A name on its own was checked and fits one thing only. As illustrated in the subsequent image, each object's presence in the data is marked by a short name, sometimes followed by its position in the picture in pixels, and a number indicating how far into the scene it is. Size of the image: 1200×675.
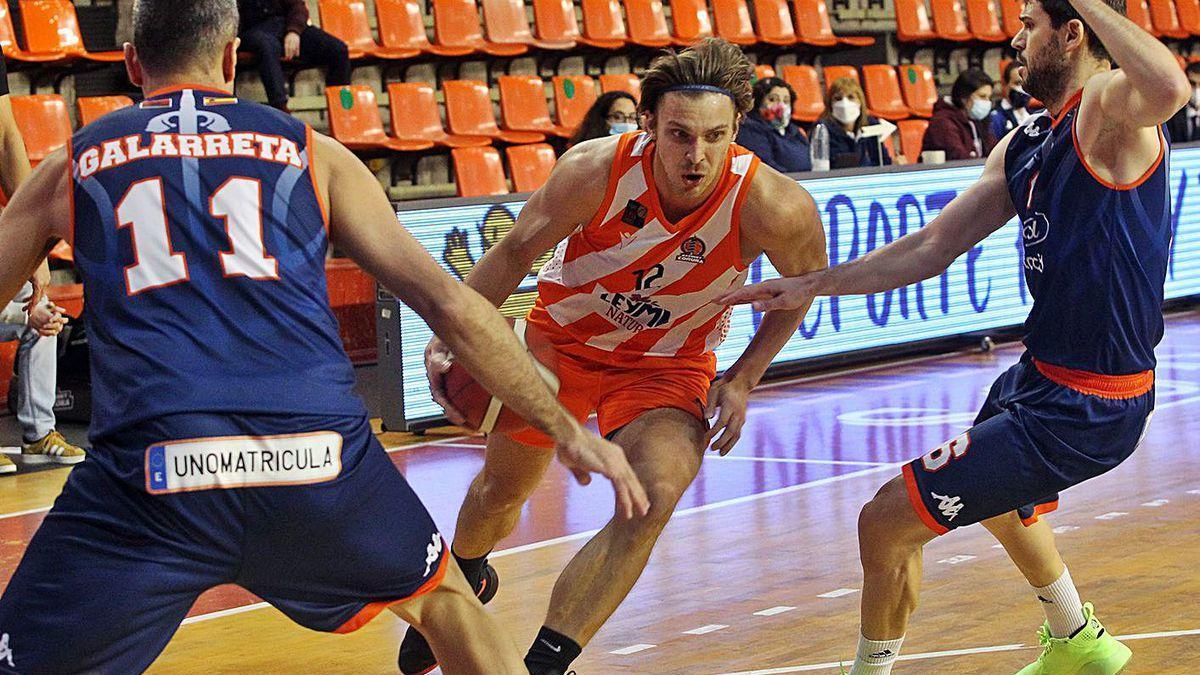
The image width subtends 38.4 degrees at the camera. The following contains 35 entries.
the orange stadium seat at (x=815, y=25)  15.68
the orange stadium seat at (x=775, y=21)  15.34
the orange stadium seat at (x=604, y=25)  13.93
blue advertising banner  9.41
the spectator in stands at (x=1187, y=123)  15.24
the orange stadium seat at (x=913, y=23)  16.67
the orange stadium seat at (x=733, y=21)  15.01
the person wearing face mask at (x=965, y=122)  13.46
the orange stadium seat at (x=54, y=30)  10.84
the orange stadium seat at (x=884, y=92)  15.54
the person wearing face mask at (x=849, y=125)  12.29
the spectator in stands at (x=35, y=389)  8.24
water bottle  11.66
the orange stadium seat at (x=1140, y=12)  18.26
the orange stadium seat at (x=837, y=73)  15.16
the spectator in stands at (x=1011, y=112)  14.06
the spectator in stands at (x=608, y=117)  10.28
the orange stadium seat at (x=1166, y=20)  18.56
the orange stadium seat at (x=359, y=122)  11.71
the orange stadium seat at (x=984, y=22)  17.19
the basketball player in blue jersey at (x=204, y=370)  2.97
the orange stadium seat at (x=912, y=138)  15.02
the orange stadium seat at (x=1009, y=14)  17.75
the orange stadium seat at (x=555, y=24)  13.66
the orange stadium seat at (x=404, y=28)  12.75
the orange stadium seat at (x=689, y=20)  14.64
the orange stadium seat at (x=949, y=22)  16.95
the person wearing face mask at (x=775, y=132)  11.41
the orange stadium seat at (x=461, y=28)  13.09
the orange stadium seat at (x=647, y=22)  14.28
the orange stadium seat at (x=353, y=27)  12.46
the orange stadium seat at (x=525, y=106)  12.96
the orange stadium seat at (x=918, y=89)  15.97
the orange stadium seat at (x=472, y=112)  12.61
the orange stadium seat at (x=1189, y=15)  18.80
